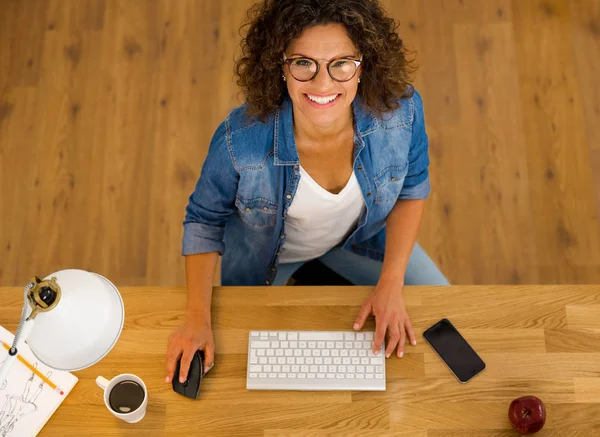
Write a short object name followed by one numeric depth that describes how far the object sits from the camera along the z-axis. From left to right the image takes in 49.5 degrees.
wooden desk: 1.41
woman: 1.36
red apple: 1.34
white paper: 1.40
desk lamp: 0.96
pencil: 1.44
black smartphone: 1.44
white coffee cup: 1.34
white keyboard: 1.44
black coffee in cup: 1.37
